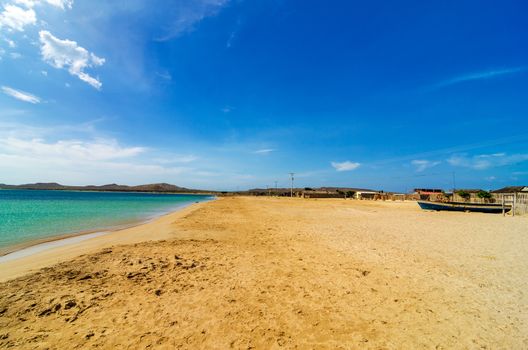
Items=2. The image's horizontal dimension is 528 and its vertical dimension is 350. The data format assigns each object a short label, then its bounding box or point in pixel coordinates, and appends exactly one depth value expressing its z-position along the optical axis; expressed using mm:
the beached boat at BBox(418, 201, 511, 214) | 25103
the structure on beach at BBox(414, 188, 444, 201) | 55519
